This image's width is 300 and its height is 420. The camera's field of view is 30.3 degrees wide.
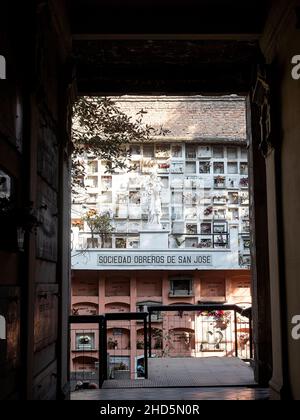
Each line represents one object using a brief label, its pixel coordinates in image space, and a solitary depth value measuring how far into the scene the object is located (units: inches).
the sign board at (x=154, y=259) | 542.9
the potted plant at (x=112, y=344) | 505.5
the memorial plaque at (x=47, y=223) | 126.8
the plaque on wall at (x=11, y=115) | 93.3
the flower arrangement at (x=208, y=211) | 627.0
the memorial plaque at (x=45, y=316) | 120.3
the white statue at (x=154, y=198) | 586.2
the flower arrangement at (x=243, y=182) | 638.5
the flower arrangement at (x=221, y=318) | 502.3
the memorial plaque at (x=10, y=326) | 89.7
